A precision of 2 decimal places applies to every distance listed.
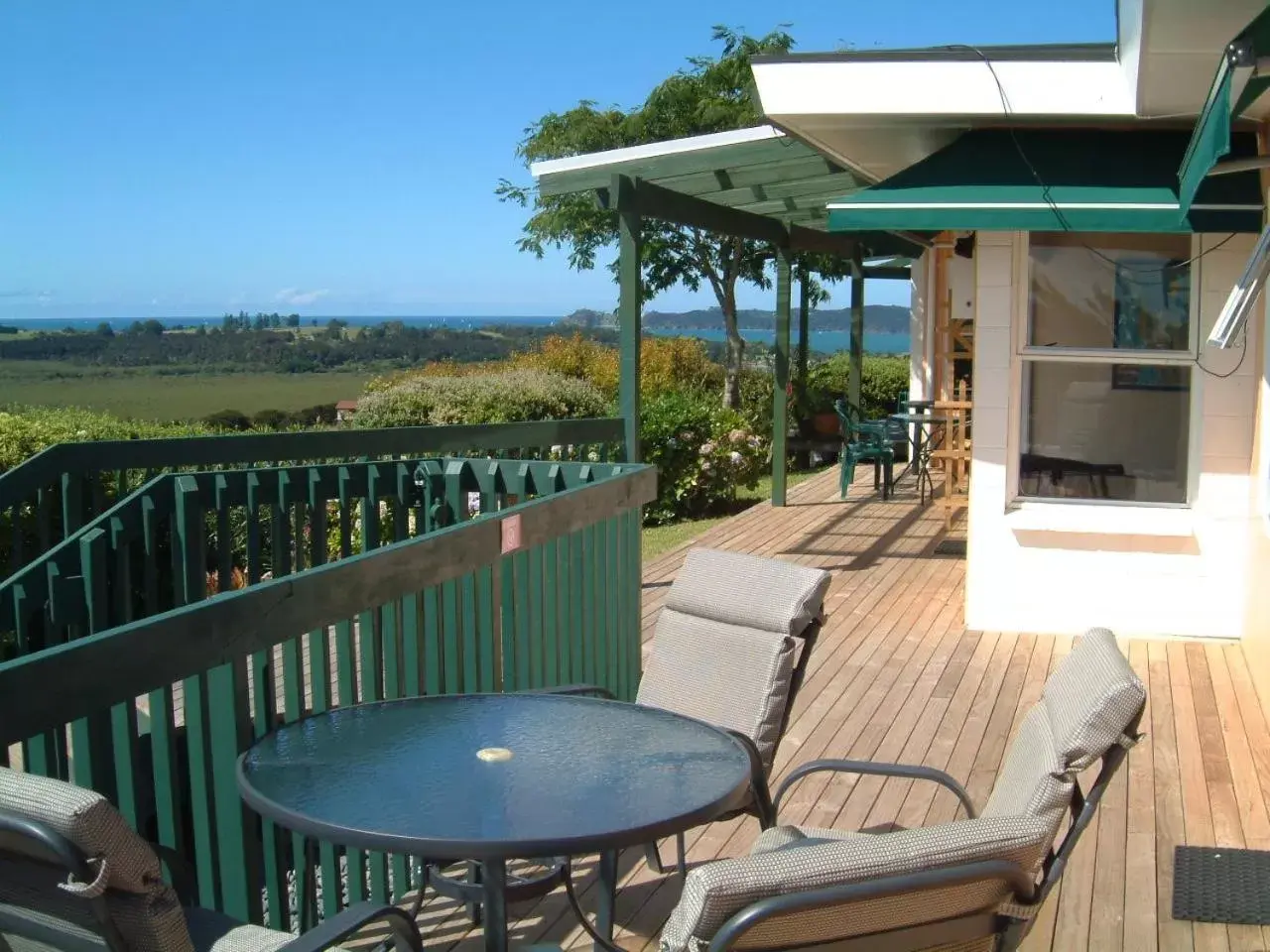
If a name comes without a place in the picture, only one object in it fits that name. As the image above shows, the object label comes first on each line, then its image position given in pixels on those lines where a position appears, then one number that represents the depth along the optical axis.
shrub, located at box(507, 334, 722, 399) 17.88
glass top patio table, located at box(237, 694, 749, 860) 2.06
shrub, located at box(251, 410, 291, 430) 14.50
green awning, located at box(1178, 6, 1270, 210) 3.33
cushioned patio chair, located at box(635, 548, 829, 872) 3.30
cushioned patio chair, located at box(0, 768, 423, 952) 1.60
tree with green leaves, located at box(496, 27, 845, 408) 18.61
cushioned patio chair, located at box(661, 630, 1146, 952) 1.64
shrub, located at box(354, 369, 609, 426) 12.18
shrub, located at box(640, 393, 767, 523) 12.12
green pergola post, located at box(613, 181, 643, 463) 7.63
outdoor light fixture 4.07
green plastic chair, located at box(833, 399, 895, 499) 11.52
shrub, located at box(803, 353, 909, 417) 19.64
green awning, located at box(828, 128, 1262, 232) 5.49
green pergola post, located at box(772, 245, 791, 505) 11.09
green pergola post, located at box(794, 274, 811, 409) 16.25
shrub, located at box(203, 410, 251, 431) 12.40
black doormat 3.22
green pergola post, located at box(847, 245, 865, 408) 14.27
